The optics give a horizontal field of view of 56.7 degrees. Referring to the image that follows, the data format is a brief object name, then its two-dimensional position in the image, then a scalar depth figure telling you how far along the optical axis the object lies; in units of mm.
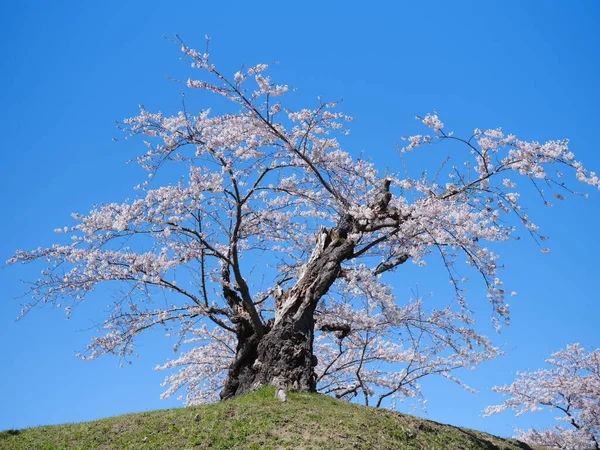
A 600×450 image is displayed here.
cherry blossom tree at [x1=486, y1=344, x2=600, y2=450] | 17531
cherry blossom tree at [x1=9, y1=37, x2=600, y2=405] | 11188
